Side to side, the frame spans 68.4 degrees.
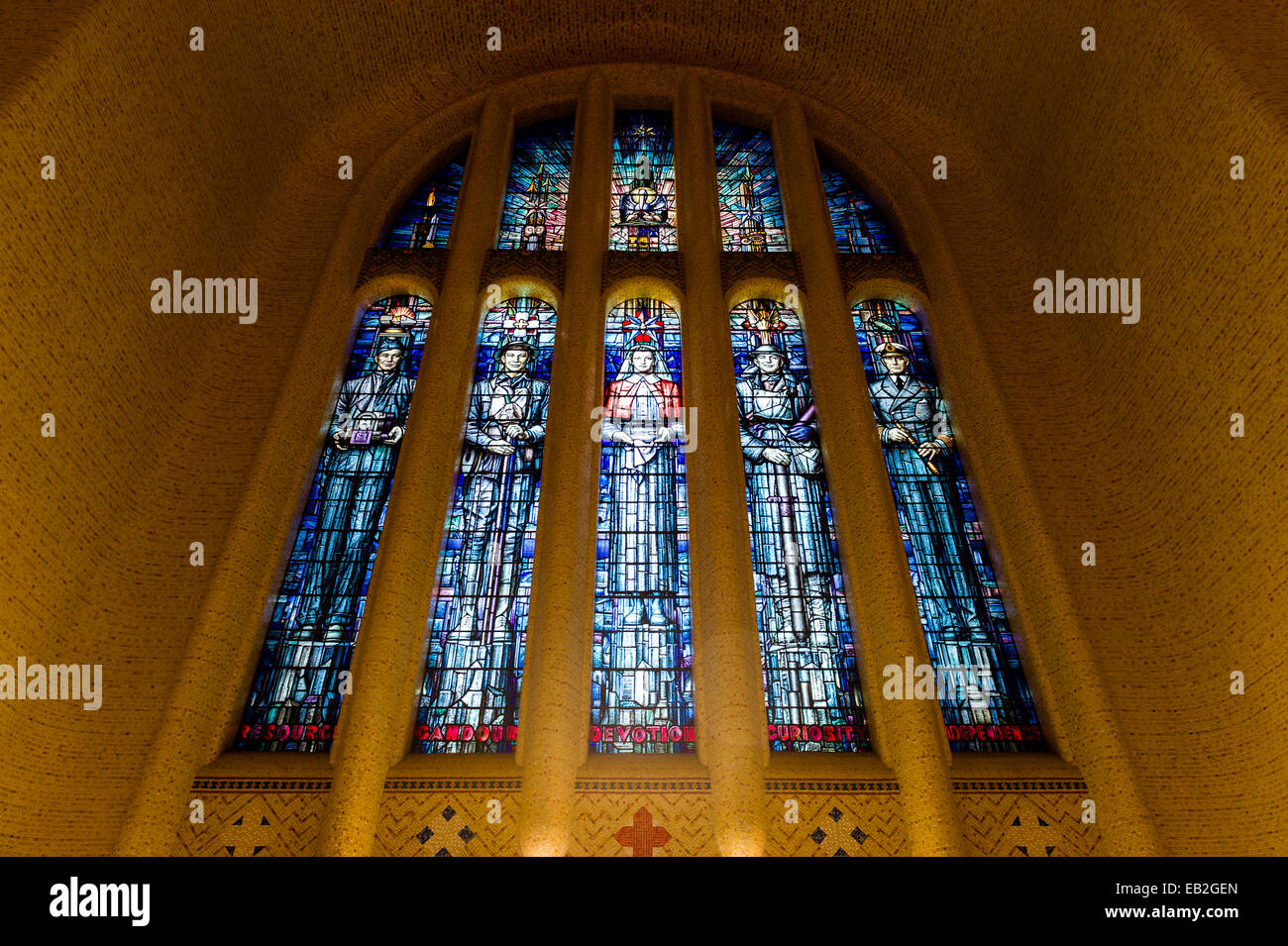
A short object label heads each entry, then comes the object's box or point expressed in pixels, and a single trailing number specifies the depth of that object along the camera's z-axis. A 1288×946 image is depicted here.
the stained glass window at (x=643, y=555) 6.68
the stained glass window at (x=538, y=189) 10.11
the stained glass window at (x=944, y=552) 6.85
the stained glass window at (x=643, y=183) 10.04
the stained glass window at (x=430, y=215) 10.16
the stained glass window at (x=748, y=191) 10.16
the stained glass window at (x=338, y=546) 6.77
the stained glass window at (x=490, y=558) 6.70
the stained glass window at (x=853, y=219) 10.27
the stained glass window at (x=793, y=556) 6.72
